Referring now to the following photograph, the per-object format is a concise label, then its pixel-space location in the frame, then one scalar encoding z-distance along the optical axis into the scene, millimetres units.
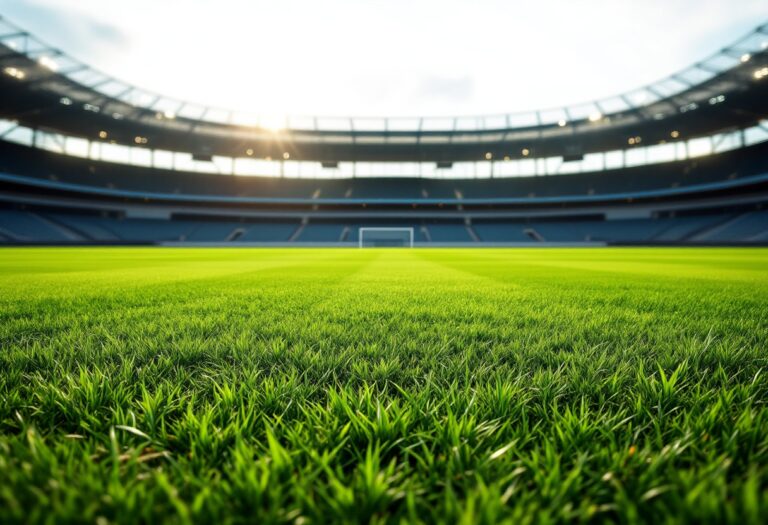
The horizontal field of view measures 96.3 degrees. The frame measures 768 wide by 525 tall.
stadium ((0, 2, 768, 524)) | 651
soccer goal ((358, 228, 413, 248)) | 44812
